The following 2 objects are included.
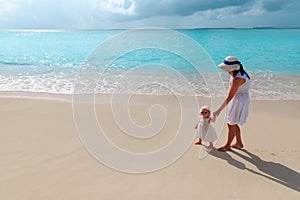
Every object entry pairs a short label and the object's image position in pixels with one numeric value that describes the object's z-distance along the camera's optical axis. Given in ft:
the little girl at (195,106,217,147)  13.03
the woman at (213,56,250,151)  11.46
